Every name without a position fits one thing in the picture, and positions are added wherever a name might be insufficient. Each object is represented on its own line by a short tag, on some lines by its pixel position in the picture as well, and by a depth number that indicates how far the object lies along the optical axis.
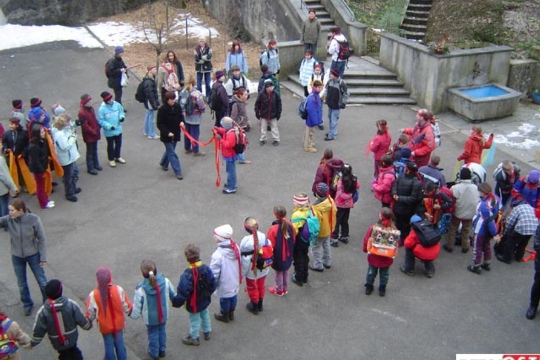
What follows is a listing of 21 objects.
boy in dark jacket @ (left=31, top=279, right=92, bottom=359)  6.00
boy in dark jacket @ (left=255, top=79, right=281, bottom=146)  12.25
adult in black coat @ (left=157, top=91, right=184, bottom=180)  10.99
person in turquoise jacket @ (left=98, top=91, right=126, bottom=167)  11.19
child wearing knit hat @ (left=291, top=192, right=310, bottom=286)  7.84
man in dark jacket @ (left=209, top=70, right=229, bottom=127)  12.15
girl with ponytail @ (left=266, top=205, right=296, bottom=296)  7.55
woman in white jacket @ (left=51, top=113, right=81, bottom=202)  10.02
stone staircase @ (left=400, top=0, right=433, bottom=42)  17.75
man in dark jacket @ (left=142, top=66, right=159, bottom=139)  12.40
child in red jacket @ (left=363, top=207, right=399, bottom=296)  7.64
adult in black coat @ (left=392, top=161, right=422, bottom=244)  8.78
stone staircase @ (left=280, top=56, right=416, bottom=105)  15.28
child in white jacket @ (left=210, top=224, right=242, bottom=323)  6.96
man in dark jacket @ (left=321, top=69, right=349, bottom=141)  12.46
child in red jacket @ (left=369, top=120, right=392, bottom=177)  10.35
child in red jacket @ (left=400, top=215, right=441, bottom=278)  8.39
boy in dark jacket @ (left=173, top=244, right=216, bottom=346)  6.62
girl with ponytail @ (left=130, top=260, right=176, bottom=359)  6.37
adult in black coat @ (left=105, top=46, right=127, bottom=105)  13.61
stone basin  14.07
